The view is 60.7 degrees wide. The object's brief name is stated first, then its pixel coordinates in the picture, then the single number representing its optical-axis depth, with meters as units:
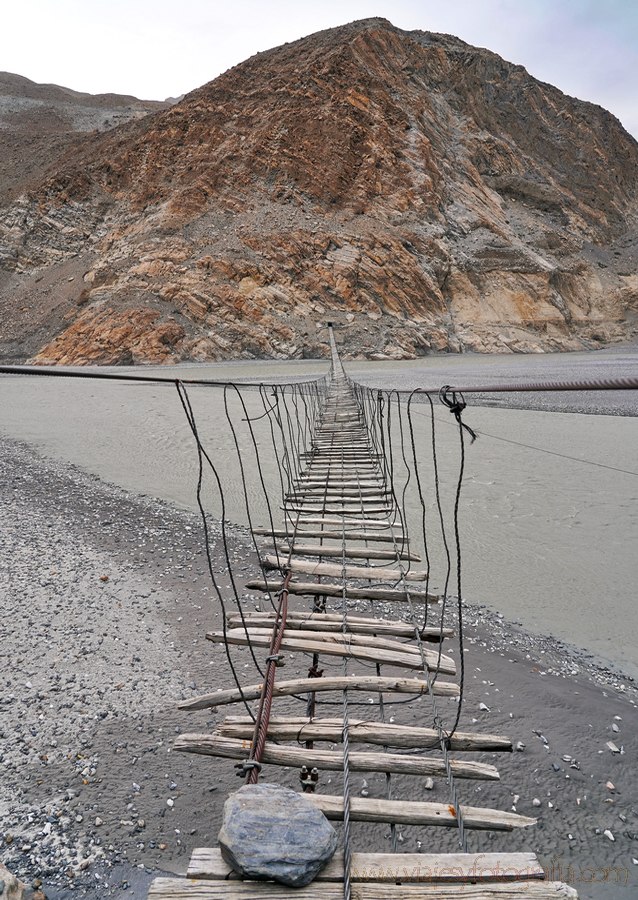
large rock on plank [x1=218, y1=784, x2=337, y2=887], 1.26
